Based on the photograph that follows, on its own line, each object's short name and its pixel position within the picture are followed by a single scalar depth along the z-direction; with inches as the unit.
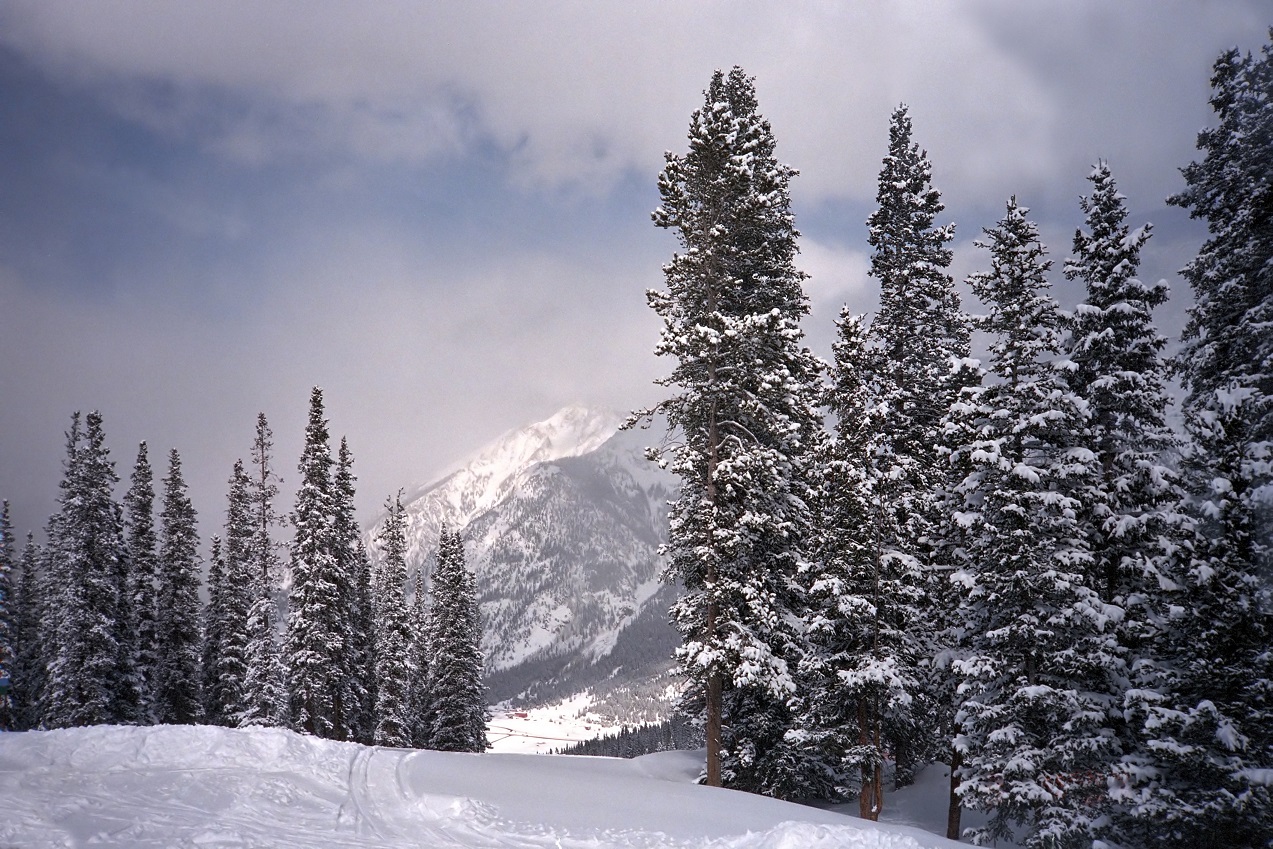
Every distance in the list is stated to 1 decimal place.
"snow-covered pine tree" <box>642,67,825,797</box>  671.8
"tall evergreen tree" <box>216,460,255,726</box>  1446.9
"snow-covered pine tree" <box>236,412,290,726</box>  1295.5
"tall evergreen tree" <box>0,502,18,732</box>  1375.5
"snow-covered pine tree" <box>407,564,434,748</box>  1691.7
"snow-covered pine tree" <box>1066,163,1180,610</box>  632.4
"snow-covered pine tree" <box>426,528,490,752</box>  1556.3
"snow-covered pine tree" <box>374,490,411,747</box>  1524.4
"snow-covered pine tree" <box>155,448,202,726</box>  1510.8
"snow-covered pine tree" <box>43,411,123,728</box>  1205.7
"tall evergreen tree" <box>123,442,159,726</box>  1451.8
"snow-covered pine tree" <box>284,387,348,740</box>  1209.4
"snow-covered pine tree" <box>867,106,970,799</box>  737.6
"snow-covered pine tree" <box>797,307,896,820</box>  705.6
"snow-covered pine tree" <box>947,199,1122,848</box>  612.7
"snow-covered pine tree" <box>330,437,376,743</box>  1360.7
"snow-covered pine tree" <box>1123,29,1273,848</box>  529.0
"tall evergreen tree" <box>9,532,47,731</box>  1601.9
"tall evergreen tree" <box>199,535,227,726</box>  1572.3
